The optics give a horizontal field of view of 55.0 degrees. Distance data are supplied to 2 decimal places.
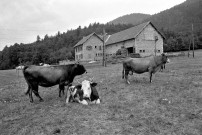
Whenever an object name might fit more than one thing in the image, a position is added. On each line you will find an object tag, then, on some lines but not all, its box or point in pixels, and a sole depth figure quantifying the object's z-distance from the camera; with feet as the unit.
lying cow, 25.16
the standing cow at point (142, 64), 38.24
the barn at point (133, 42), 138.92
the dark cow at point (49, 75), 27.25
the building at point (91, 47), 178.60
